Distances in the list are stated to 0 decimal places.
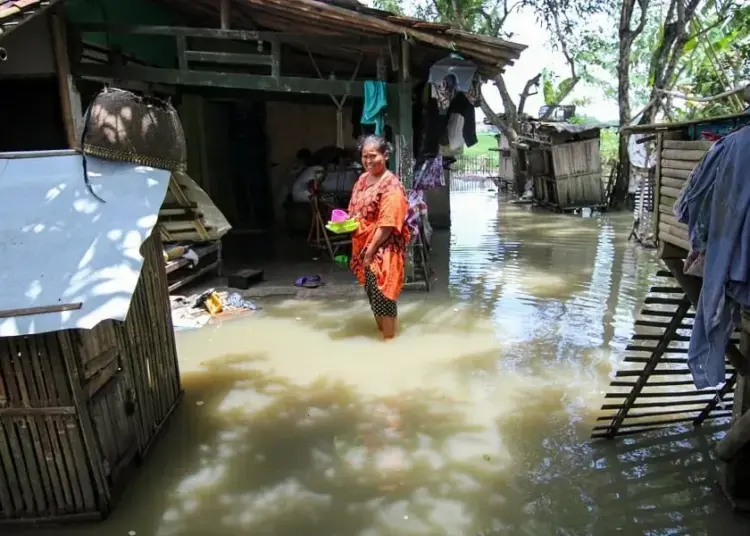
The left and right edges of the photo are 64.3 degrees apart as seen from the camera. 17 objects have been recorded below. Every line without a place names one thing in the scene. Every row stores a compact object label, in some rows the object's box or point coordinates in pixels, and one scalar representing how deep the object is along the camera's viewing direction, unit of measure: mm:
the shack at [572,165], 15898
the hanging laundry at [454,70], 6637
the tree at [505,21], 15859
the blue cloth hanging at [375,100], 6699
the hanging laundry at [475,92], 7130
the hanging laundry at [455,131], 7777
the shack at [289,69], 6242
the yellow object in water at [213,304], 6359
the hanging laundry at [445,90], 6754
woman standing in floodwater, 5098
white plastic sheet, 2479
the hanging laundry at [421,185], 7176
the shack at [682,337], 2758
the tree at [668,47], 13141
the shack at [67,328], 2527
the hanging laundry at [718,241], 2307
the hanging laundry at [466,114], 7570
